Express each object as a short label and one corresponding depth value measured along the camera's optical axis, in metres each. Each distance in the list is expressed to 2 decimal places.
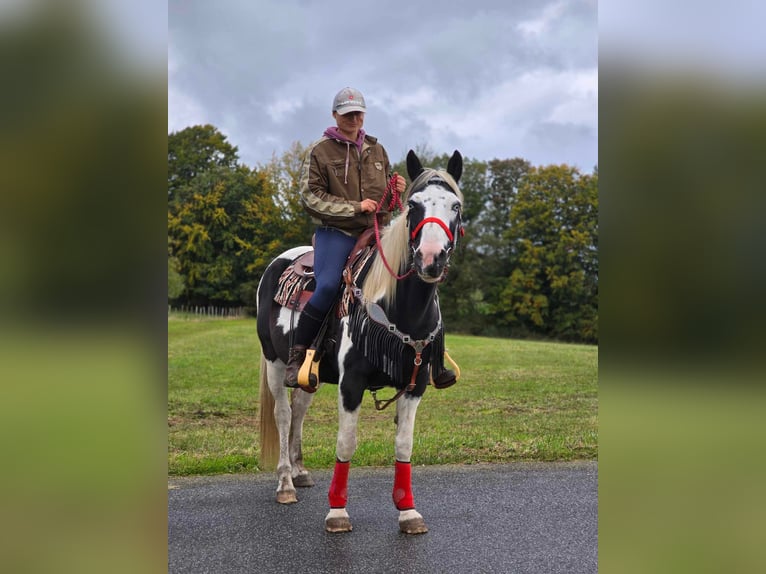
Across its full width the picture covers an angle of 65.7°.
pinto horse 4.02
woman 4.50
